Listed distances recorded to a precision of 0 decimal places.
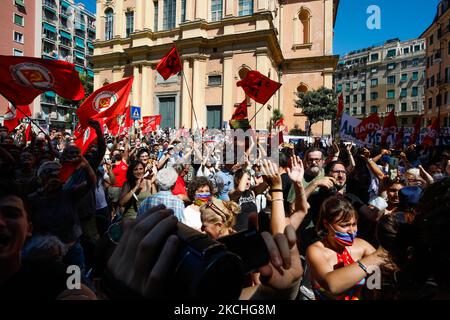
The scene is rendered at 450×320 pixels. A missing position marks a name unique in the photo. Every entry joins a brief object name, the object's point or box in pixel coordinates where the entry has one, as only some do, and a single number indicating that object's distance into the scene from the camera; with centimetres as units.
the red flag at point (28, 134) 998
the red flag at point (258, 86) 943
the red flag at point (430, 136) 1265
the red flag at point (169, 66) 944
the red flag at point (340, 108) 960
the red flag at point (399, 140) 1139
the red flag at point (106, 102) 588
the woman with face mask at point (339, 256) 176
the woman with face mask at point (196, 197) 344
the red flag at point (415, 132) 1221
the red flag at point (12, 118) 857
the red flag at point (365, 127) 902
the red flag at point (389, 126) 1083
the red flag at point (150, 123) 1663
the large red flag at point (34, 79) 503
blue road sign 1293
